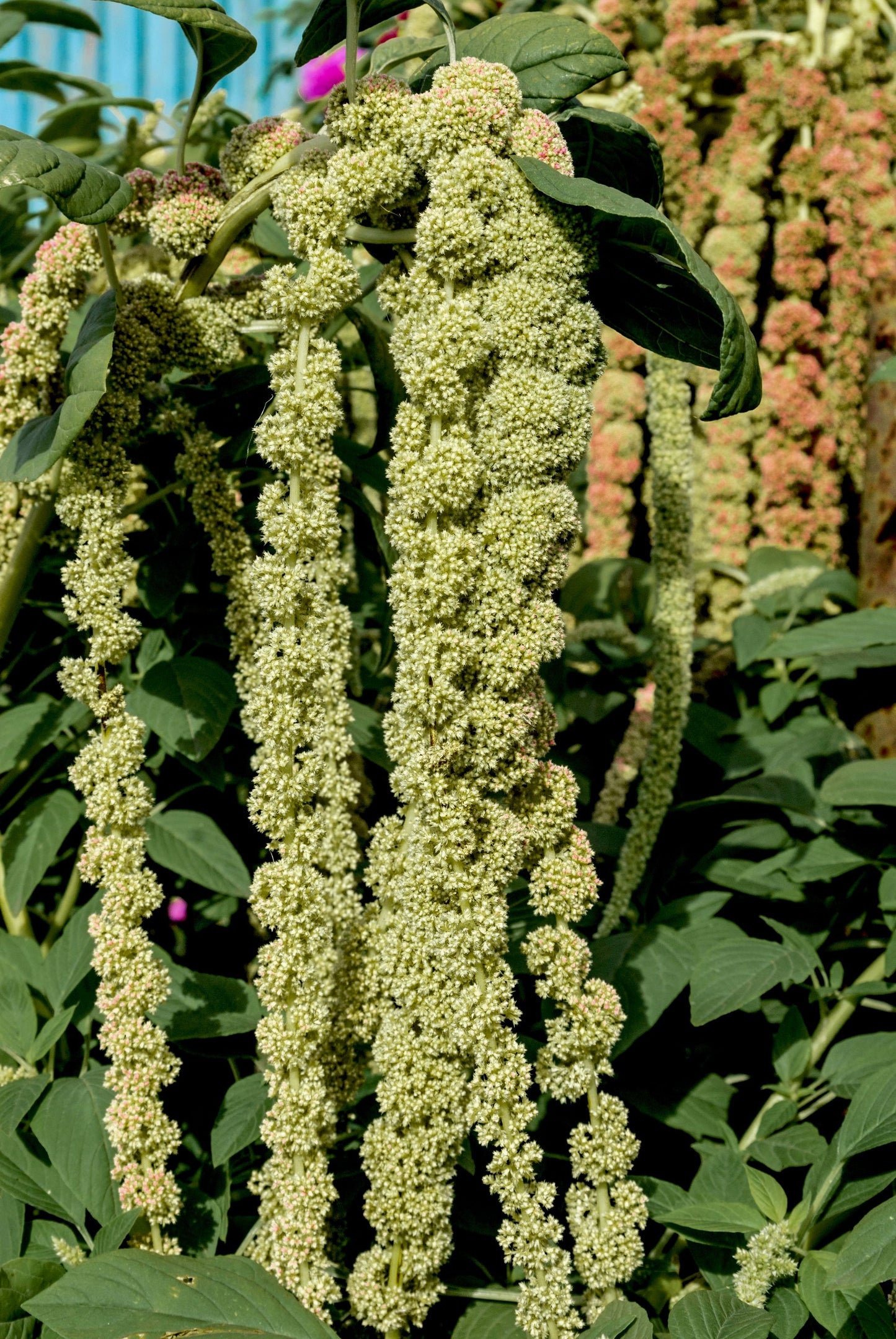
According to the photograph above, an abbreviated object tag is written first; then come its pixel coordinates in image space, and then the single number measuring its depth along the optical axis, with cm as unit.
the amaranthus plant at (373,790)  147
